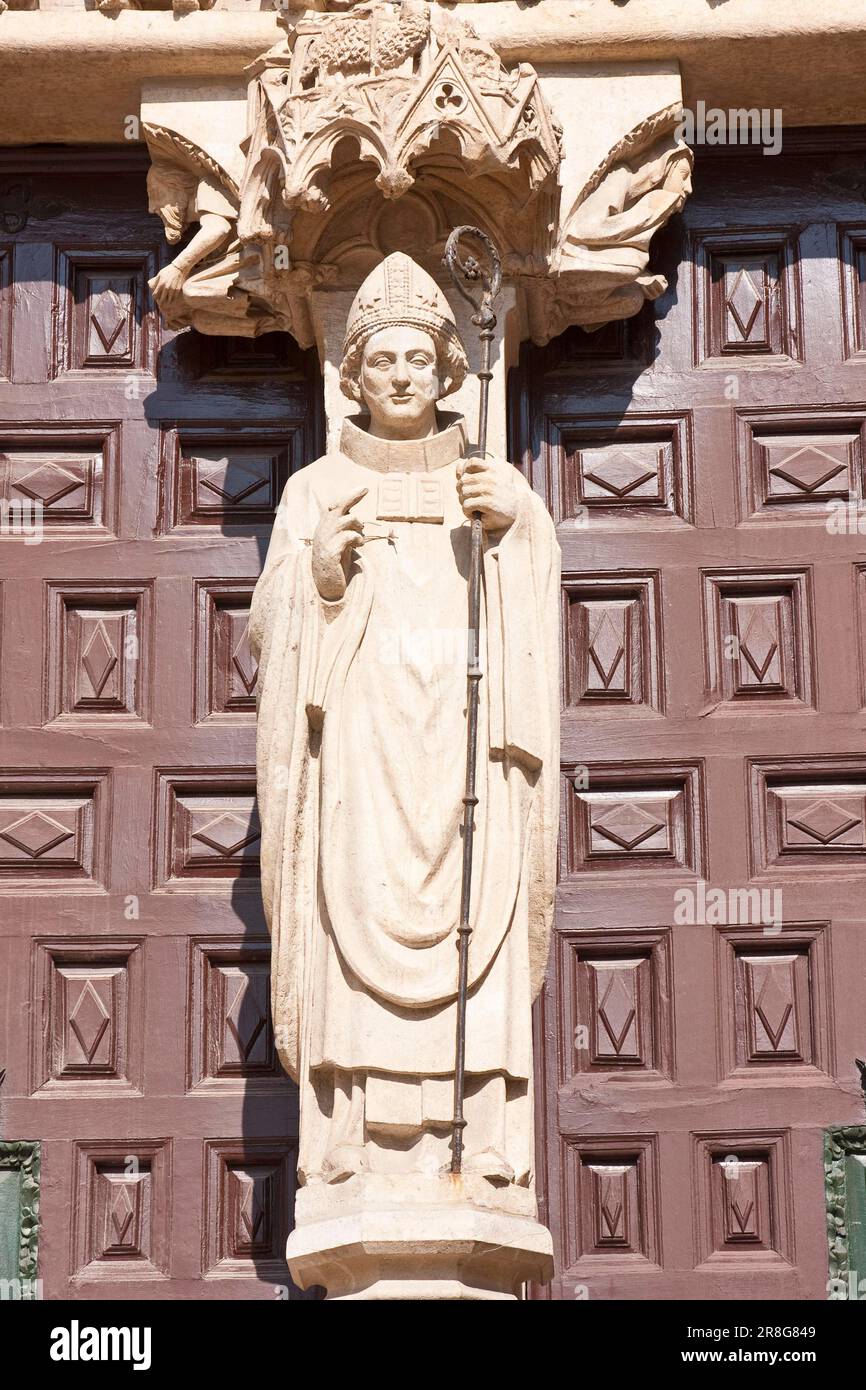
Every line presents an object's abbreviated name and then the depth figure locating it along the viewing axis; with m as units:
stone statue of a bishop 13.52
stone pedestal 13.03
